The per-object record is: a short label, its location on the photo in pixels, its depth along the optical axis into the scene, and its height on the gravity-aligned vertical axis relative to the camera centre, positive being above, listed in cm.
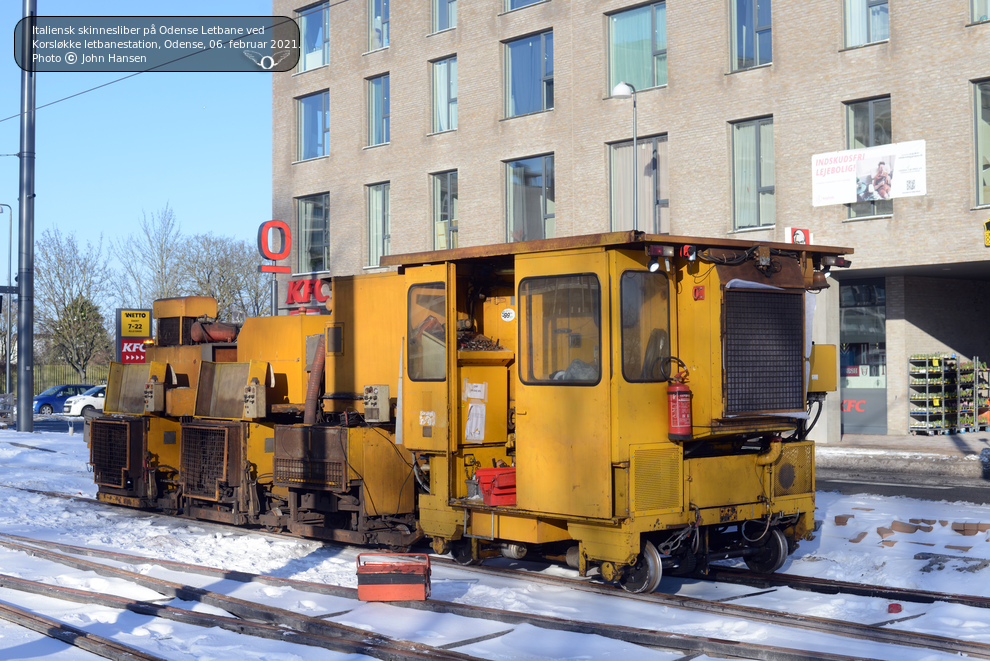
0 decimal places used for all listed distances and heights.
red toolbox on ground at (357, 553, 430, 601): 809 -176
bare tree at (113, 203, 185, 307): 5284 +485
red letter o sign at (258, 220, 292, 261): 3259 +422
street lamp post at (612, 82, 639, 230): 2209 +605
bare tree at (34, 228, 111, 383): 5484 +379
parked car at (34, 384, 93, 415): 4669 -147
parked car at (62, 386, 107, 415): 4191 -147
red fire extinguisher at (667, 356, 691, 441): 803 -39
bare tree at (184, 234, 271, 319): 5531 +520
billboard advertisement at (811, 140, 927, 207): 2214 +422
